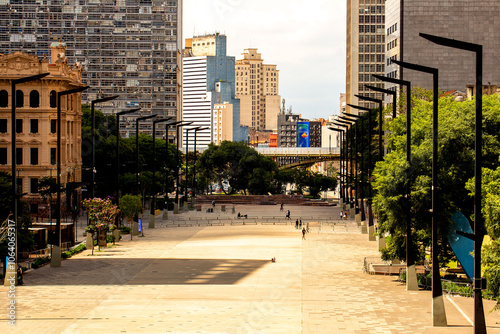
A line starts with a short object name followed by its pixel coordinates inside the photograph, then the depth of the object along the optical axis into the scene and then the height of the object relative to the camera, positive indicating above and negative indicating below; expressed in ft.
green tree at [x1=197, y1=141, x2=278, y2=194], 442.91 -2.95
